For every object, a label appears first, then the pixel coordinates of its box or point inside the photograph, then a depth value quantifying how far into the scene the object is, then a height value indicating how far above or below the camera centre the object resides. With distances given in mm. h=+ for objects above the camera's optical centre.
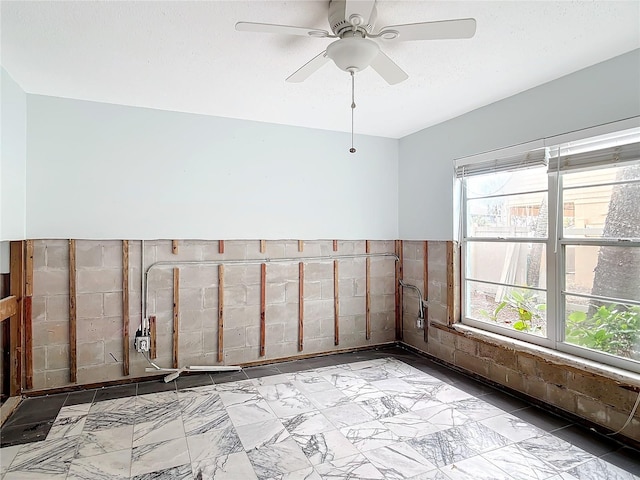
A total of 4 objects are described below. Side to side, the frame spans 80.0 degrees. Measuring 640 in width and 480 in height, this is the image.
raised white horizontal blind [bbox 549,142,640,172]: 2734 +616
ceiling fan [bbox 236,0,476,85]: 1941 +1092
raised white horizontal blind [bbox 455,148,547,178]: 3350 +718
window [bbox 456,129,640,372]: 2805 -78
